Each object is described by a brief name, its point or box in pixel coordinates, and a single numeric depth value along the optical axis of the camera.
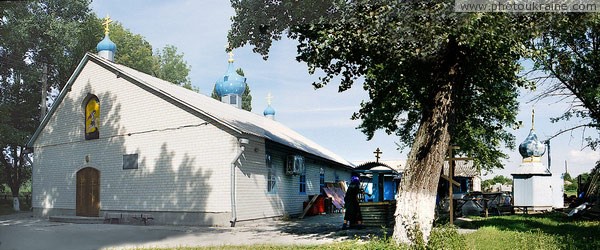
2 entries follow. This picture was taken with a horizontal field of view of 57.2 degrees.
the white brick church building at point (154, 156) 18.94
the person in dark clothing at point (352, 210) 16.48
